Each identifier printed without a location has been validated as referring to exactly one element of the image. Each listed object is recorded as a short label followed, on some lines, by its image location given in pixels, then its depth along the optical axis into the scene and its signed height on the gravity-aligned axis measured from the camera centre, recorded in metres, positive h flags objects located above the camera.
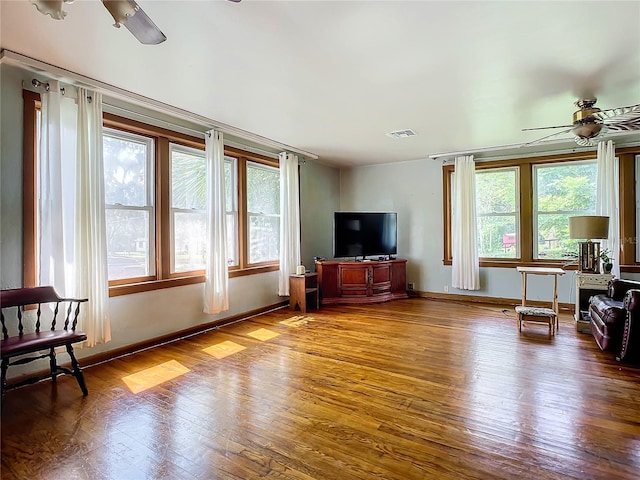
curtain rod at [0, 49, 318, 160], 2.56 +1.40
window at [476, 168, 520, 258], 5.70 +0.41
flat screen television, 6.00 +0.09
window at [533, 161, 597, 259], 5.21 +0.54
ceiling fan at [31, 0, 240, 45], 1.36 +1.01
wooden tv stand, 5.86 -0.75
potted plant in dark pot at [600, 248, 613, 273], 4.30 -0.36
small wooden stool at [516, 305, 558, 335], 4.11 -0.96
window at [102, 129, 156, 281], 3.42 +0.40
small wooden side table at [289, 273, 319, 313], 5.37 -0.83
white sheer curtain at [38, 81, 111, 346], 2.80 +0.33
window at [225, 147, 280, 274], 4.85 +0.47
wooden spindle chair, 2.34 -0.67
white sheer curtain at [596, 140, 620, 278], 4.80 +0.57
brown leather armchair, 3.10 -0.84
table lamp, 4.15 +0.00
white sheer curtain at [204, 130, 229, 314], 4.13 +0.12
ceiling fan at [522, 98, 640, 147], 3.21 +1.10
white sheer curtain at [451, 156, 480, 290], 5.73 +0.18
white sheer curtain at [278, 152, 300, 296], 5.41 +0.30
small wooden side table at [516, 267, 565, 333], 4.12 -0.93
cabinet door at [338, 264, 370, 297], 5.89 -0.75
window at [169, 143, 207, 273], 4.02 +0.39
